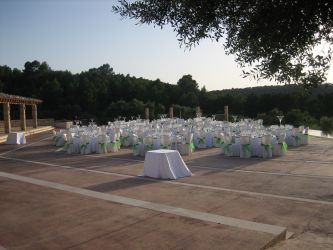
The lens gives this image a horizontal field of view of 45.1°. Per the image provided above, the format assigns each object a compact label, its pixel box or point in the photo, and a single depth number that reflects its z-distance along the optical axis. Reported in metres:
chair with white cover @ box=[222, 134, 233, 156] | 14.82
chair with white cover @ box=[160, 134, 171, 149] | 15.34
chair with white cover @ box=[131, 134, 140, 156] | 15.66
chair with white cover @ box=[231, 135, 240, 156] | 14.67
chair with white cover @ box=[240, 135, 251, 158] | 14.36
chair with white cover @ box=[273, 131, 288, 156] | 14.50
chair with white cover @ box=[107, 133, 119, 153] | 17.20
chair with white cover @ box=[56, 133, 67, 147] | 20.64
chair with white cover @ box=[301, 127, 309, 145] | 17.86
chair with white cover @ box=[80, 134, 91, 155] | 16.75
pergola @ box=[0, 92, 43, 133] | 25.53
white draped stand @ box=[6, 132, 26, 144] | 22.36
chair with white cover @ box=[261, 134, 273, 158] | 14.20
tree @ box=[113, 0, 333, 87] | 3.52
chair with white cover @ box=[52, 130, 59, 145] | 20.88
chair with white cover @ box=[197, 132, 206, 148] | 17.83
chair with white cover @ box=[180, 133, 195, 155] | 15.55
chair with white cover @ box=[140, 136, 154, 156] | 15.55
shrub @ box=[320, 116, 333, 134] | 22.91
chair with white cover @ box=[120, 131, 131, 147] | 19.39
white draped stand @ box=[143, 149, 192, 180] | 10.36
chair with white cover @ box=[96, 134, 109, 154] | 16.77
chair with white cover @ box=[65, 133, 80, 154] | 17.23
